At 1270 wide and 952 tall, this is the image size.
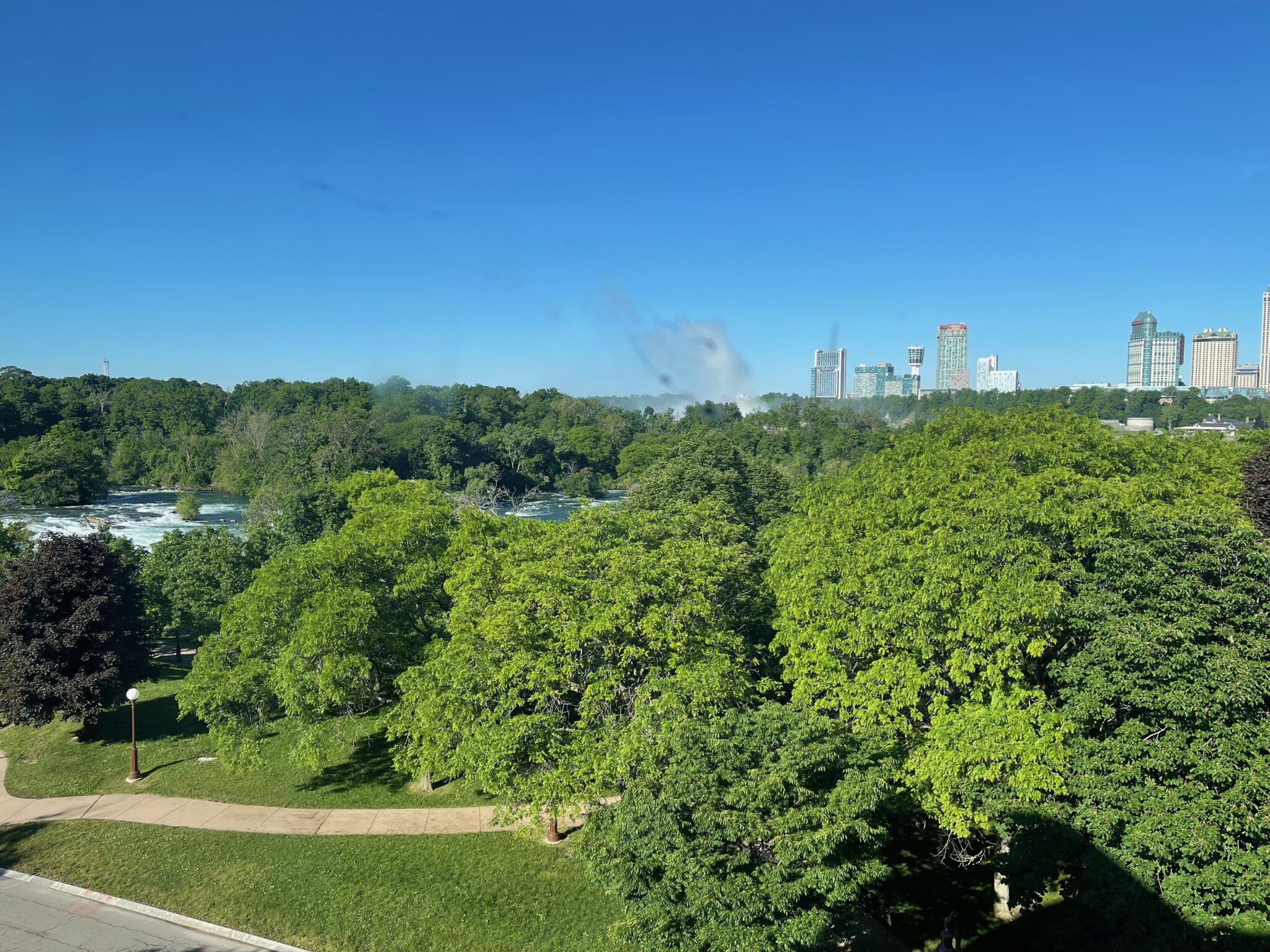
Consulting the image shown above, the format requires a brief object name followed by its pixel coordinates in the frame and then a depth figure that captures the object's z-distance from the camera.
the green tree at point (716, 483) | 34.31
